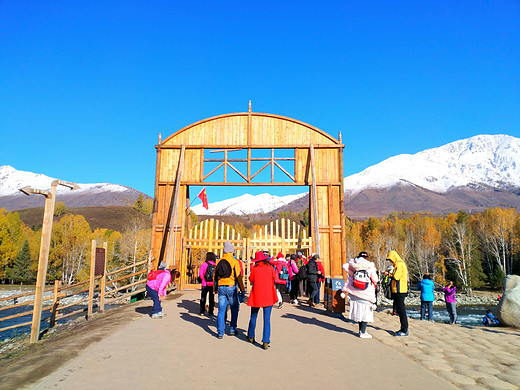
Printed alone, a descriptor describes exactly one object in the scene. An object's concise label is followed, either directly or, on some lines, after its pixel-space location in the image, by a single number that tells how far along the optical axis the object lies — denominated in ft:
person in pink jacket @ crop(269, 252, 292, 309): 40.10
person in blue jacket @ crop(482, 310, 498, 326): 55.62
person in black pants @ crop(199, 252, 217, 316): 32.45
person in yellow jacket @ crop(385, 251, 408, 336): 27.68
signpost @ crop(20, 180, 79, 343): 30.19
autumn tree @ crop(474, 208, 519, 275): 176.35
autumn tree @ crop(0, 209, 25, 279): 188.03
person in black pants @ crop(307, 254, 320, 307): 38.99
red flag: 62.75
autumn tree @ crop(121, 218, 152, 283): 159.02
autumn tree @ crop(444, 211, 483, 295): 164.96
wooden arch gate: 55.42
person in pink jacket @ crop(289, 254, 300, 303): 42.65
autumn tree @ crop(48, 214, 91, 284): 191.83
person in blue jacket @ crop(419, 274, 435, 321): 41.27
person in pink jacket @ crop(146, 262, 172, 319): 32.22
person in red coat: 22.70
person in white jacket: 26.00
